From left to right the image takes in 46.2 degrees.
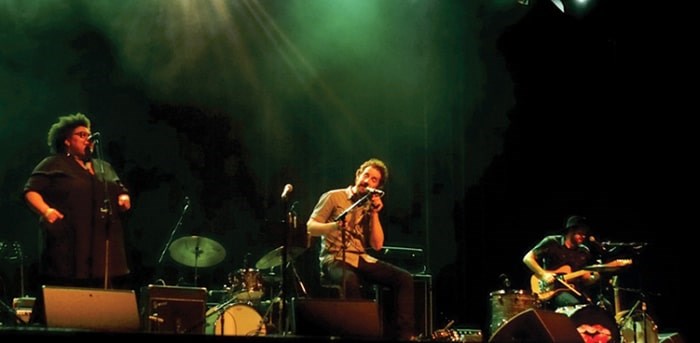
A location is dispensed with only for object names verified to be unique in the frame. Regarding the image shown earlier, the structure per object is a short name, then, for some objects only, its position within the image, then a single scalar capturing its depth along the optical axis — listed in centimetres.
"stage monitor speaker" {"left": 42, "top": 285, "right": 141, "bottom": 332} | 522
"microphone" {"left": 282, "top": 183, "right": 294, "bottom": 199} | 649
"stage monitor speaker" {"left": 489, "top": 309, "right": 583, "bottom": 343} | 598
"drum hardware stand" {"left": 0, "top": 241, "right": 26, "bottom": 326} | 843
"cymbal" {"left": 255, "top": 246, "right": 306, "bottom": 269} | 768
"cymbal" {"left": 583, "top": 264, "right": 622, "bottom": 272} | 910
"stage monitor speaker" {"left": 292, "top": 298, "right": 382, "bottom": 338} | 581
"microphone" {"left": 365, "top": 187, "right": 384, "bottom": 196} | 705
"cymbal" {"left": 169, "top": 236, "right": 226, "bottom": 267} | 786
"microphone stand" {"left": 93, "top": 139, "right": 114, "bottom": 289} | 611
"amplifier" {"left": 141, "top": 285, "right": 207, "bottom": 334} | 654
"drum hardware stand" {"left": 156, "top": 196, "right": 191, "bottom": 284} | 894
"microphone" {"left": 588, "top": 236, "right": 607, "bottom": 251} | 922
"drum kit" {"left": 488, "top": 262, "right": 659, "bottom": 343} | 884
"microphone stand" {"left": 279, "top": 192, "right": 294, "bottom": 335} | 640
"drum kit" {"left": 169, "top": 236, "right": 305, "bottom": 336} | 777
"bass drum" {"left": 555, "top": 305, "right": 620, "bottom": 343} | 882
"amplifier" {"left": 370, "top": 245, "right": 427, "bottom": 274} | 896
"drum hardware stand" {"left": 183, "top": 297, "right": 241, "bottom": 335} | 659
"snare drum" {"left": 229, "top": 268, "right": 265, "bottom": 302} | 823
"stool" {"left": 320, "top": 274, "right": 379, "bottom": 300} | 727
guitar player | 922
